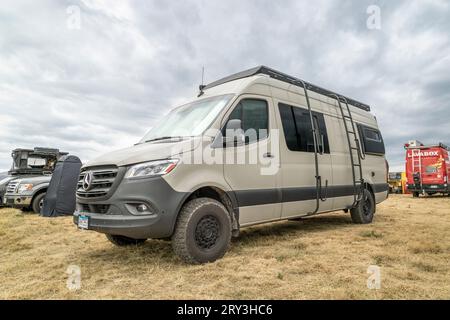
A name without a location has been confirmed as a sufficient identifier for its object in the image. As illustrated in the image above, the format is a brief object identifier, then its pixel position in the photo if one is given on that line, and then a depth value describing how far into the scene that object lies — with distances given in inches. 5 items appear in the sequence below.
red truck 677.3
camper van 136.5
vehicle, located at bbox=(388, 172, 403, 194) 908.1
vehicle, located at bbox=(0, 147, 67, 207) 506.2
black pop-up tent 363.9
